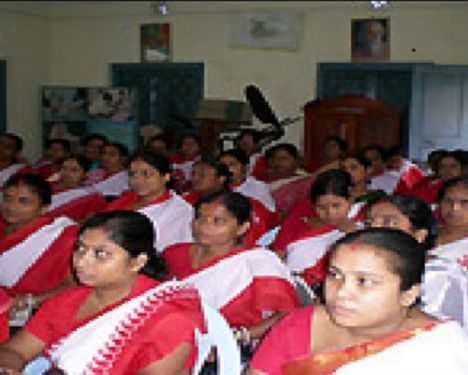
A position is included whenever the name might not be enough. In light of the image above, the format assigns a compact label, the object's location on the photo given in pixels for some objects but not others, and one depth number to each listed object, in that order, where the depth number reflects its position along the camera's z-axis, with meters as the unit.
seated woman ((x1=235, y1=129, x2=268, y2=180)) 5.95
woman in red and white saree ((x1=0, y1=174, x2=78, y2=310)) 2.79
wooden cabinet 6.51
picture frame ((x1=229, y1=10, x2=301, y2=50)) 7.73
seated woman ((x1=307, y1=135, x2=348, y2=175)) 5.89
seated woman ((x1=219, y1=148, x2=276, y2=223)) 4.59
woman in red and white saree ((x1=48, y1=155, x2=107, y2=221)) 4.15
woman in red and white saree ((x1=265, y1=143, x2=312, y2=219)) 4.63
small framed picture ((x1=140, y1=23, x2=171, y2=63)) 8.34
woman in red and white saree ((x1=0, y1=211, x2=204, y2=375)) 1.71
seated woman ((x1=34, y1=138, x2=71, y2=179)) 5.54
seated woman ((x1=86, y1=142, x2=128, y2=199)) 5.17
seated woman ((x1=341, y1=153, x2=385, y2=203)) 4.16
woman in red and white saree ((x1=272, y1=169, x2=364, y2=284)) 3.07
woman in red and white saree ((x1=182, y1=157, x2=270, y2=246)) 4.05
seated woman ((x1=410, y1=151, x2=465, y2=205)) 4.50
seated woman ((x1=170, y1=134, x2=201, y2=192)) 6.26
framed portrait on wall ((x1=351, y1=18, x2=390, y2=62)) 7.34
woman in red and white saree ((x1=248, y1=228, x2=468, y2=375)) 1.44
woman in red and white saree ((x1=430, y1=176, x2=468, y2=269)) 2.79
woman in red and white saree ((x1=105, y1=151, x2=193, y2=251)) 3.53
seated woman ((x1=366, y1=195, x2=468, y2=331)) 2.36
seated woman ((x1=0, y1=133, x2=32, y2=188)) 5.45
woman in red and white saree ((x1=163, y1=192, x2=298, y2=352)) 2.44
